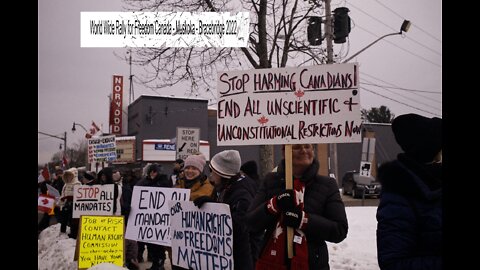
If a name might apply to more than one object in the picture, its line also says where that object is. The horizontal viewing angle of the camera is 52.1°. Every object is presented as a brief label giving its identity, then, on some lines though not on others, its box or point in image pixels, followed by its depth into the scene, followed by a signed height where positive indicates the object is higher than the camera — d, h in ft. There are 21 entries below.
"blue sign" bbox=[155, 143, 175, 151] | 120.78 -1.46
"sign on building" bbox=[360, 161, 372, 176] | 45.96 -2.66
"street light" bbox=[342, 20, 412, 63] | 38.41 +8.85
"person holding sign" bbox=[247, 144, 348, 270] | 10.28 -1.67
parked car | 83.51 -8.34
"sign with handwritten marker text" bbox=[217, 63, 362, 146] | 11.75 +0.85
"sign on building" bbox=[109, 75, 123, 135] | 117.29 +7.82
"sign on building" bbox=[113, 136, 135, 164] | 123.44 -2.02
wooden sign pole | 10.50 -0.85
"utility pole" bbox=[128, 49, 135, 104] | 32.82 +5.81
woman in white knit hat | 12.87 -1.48
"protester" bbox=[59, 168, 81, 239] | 32.14 -3.59
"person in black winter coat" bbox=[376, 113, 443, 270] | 7.13 -0.94
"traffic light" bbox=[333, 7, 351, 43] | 34.12 +7.99
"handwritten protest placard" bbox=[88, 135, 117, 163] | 43.86 -0.82
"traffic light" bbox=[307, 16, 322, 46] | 33.98 +7.74
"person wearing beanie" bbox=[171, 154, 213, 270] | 17.99 -1.38
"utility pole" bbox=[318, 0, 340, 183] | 38.83 +8.84
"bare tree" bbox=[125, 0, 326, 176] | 36.14 +7.22
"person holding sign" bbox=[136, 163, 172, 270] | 24.44 -2.14
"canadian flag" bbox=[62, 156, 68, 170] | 96.83 -4.59
